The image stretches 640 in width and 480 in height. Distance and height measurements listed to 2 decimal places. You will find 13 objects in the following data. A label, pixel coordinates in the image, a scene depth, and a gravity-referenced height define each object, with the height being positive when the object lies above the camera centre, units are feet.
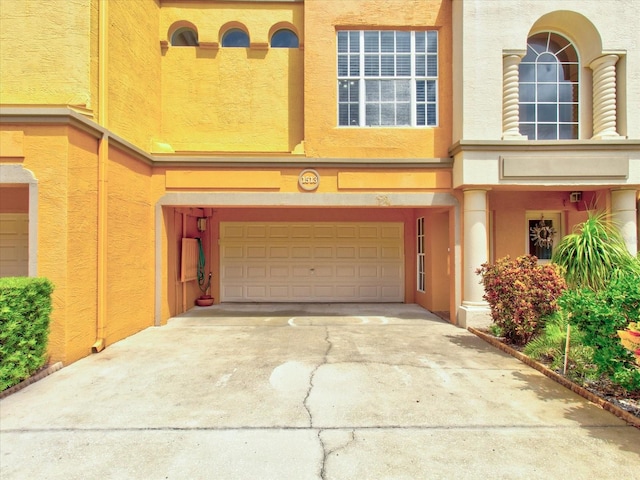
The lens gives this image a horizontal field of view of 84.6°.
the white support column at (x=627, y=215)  25.29 +2.15
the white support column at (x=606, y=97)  25.62 +10.90
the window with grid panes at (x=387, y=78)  28.37 +13.49
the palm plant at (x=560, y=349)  15.85 -5.26
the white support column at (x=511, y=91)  25.88 +11.32
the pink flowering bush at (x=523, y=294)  19.51 -2.83
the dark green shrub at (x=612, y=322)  12.75 -2.98
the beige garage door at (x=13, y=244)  25.86 +0.10
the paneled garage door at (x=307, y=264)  37.35 -2.04
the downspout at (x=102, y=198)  20.57 +2.80
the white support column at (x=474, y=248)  25.82 -0.26
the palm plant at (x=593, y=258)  20.88 -0.83
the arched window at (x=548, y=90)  27.78 +12.27
